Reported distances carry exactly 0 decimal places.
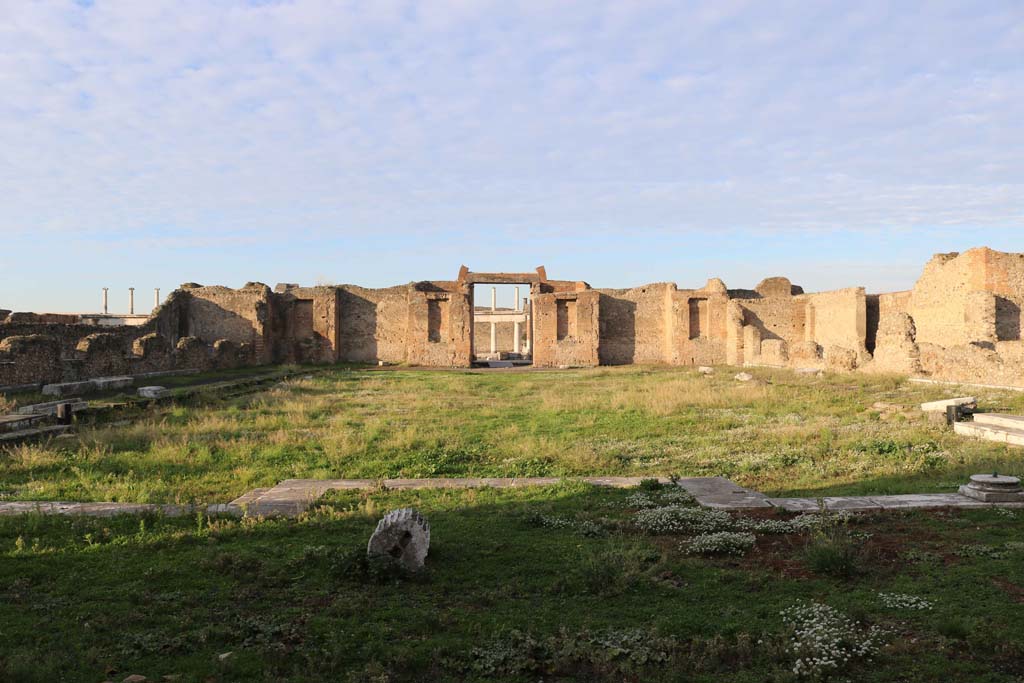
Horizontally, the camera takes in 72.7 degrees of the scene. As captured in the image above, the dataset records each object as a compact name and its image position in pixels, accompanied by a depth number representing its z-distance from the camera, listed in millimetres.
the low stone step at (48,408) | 12993
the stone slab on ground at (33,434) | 11016
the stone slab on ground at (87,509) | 6863
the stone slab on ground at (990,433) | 10008
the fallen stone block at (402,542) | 5199
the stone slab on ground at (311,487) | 7203
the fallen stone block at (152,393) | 16422
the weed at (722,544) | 5672
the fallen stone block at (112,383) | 18514
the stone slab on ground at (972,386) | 15480
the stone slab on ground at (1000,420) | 10760
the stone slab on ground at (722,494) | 7203
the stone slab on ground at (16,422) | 11545
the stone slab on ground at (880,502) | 6906
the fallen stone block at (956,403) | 12039
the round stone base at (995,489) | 7000
